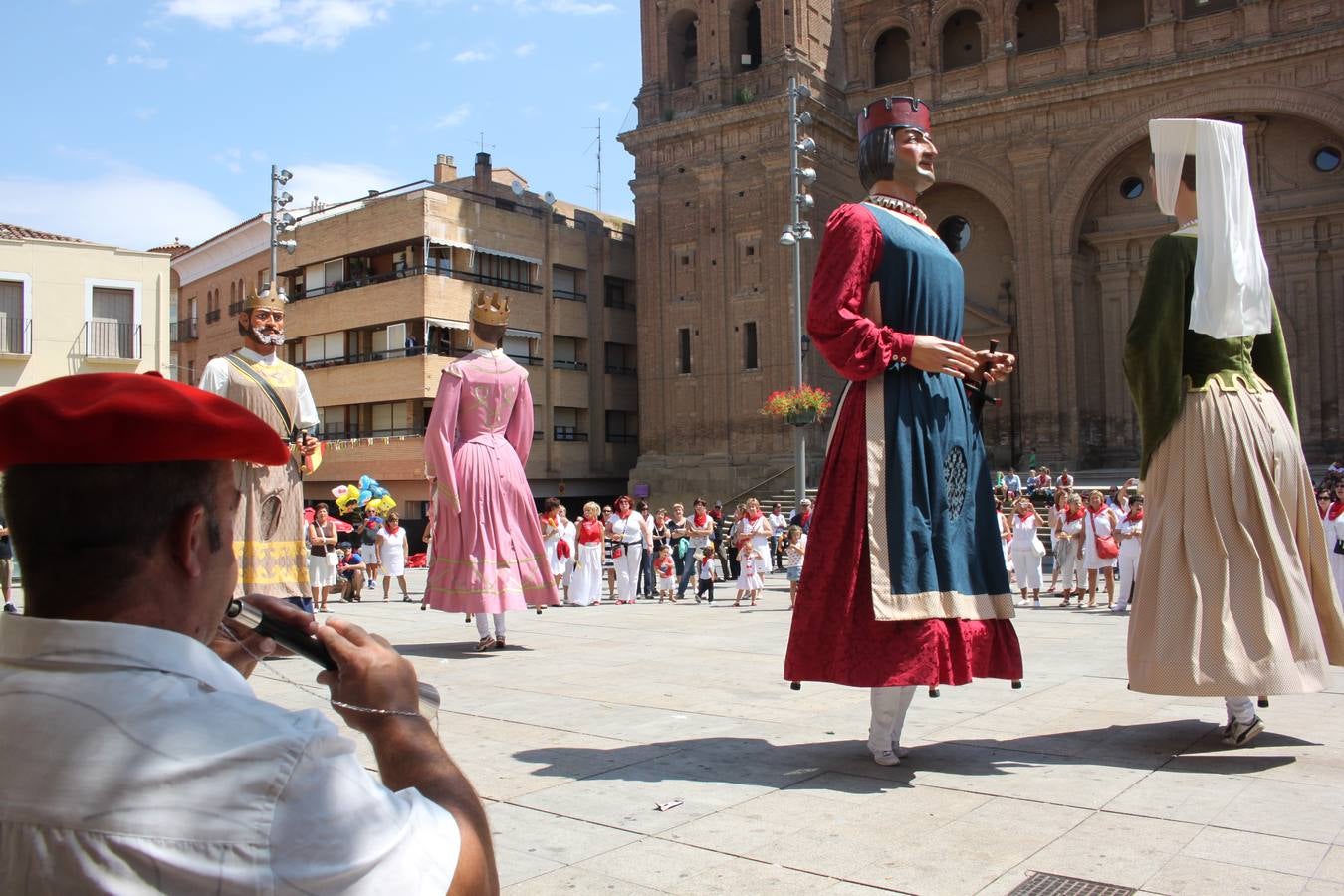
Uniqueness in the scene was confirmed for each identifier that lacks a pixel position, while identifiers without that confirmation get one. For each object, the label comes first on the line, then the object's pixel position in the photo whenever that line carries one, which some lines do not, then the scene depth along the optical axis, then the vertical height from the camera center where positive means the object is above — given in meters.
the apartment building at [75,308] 29.00 +5.22
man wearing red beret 1.24 -0.24
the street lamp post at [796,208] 21.66 +5.48
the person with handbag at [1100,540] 14.63 -0.63
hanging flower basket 23.05 +1.83
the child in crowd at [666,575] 17.98 -1.20
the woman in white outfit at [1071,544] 15.33 -0.72
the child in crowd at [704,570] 17.28 -1.09
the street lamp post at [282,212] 24.17 +6.36
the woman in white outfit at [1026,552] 15.93 -0.84
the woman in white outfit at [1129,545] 14.20 -0.70
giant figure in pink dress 7.83 +0.04
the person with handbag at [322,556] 15.18 -0.69
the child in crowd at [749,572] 16.42 -1.08
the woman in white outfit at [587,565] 16.99 -0.96
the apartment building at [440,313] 35.31 +6.16
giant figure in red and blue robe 4.28 -0.02
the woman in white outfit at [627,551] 17.86 -0.80
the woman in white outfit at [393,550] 17.62 -0.72
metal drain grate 2.87 -0.99
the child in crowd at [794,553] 14.88 -0.76
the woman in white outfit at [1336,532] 12.48 -0.51
